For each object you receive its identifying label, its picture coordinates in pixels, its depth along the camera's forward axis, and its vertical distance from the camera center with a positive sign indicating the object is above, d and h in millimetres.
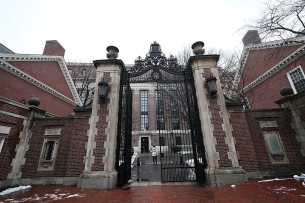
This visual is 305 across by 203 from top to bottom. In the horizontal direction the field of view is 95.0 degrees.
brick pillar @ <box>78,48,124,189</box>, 5024 +718
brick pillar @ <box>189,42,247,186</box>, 4988 +764
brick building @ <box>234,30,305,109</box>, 11617 +6938
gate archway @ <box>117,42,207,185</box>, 5603 +2817
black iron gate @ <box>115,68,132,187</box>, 5580 +417
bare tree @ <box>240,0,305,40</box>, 6254 +5716
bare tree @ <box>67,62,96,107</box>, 24778 +14933
